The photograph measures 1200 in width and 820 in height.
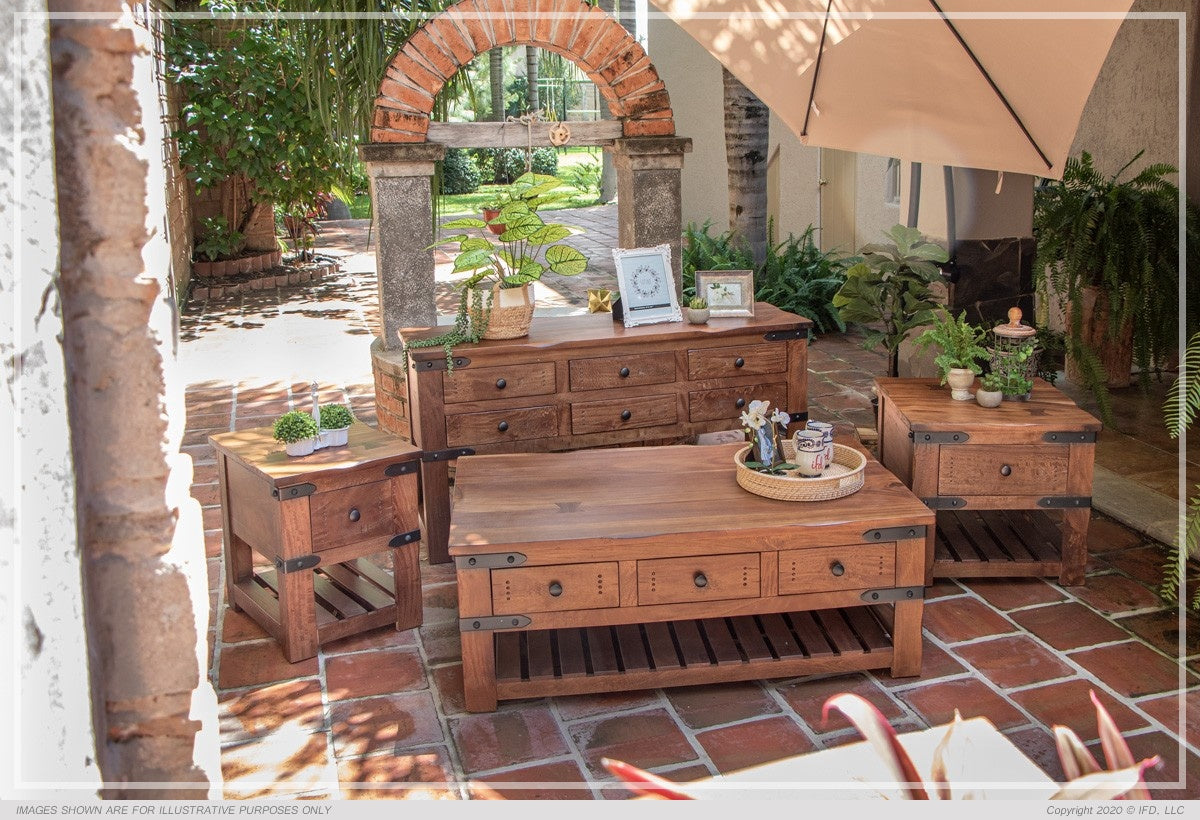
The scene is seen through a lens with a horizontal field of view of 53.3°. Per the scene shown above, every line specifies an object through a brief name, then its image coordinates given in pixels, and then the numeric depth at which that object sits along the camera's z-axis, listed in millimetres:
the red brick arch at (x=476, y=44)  6113
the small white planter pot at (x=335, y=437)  4448
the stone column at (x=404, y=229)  6199
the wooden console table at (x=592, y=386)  5156
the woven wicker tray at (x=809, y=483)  4086
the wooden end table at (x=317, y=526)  4219
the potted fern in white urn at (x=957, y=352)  4941
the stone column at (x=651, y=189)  6484
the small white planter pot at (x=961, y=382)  4934
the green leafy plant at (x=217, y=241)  12495
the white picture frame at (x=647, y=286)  5594
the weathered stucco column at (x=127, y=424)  1342
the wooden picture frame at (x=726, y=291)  5719
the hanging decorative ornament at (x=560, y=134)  6293
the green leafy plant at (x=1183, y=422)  3691
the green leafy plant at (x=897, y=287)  6039
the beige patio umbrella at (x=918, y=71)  4703
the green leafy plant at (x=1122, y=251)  6527
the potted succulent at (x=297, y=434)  4352
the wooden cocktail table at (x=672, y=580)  3859
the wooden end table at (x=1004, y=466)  4621
